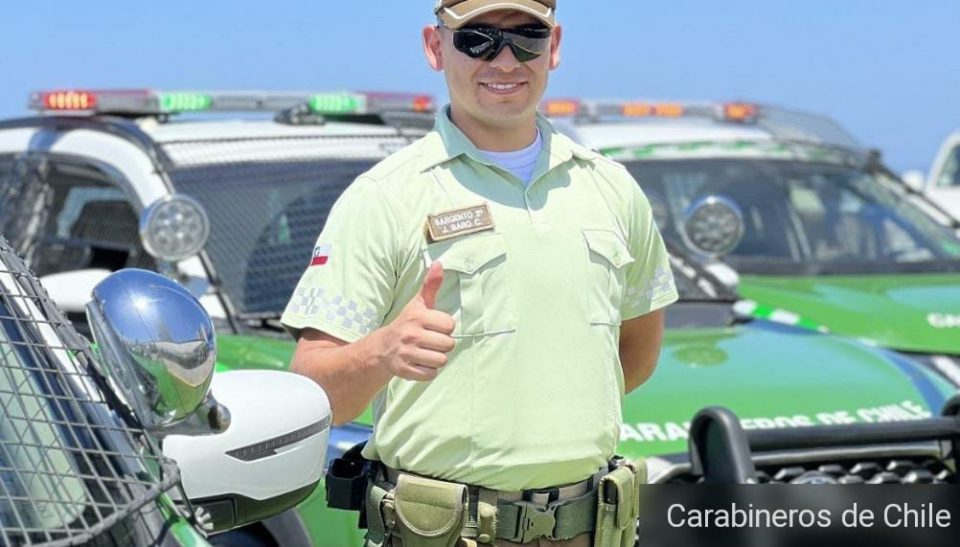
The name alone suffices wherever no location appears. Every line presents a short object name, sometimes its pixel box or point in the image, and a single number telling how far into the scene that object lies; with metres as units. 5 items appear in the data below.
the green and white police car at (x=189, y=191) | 5.04
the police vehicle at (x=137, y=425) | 2.24
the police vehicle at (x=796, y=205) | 7.15
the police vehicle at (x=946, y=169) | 15.76
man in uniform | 2.87
